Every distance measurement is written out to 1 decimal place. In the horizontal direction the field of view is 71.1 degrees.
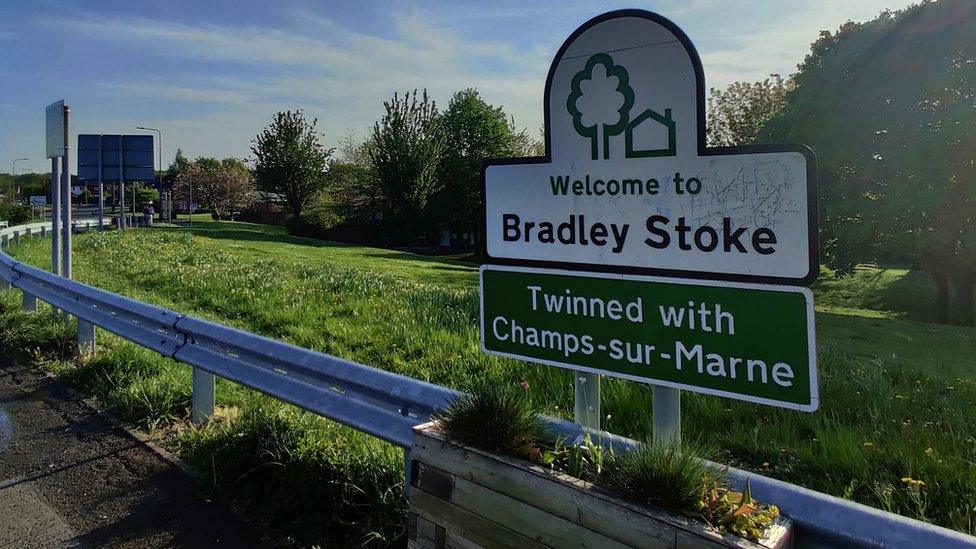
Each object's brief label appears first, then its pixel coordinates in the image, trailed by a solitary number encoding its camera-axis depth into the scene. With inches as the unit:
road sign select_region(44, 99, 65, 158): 333.7
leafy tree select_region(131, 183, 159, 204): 3442.4
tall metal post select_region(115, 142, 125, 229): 1115.3
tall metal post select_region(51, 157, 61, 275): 351.9
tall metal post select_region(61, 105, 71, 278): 331.3
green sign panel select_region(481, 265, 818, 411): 85.2
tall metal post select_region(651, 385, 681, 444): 100.2
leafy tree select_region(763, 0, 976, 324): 808.3
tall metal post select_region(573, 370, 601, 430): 111.0
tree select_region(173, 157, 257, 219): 2605.8
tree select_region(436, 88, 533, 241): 1847.9
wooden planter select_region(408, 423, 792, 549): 77.2
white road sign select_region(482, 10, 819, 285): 86.0
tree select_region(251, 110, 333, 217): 1728.6
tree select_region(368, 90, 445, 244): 1529.3
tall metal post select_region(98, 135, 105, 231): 1154.0
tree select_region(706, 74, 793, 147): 1391.5
